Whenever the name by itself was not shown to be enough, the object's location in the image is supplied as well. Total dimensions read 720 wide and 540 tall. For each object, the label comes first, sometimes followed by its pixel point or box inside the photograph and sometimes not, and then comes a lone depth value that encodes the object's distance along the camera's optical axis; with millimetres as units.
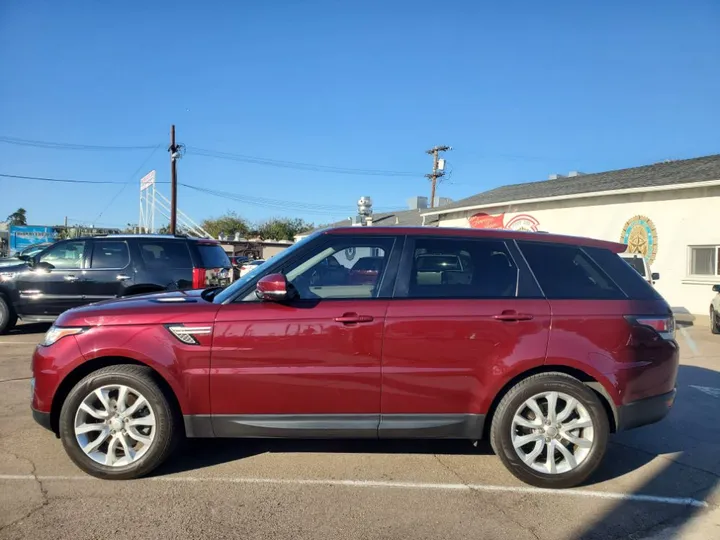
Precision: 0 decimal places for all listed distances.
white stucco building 14797
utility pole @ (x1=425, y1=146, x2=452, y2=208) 35406
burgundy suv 3656
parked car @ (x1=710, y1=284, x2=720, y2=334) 11616
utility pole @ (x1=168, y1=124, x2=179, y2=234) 30642
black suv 8727
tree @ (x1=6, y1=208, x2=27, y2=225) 86875
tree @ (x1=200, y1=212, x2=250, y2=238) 73081
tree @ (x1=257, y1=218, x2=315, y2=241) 71500
